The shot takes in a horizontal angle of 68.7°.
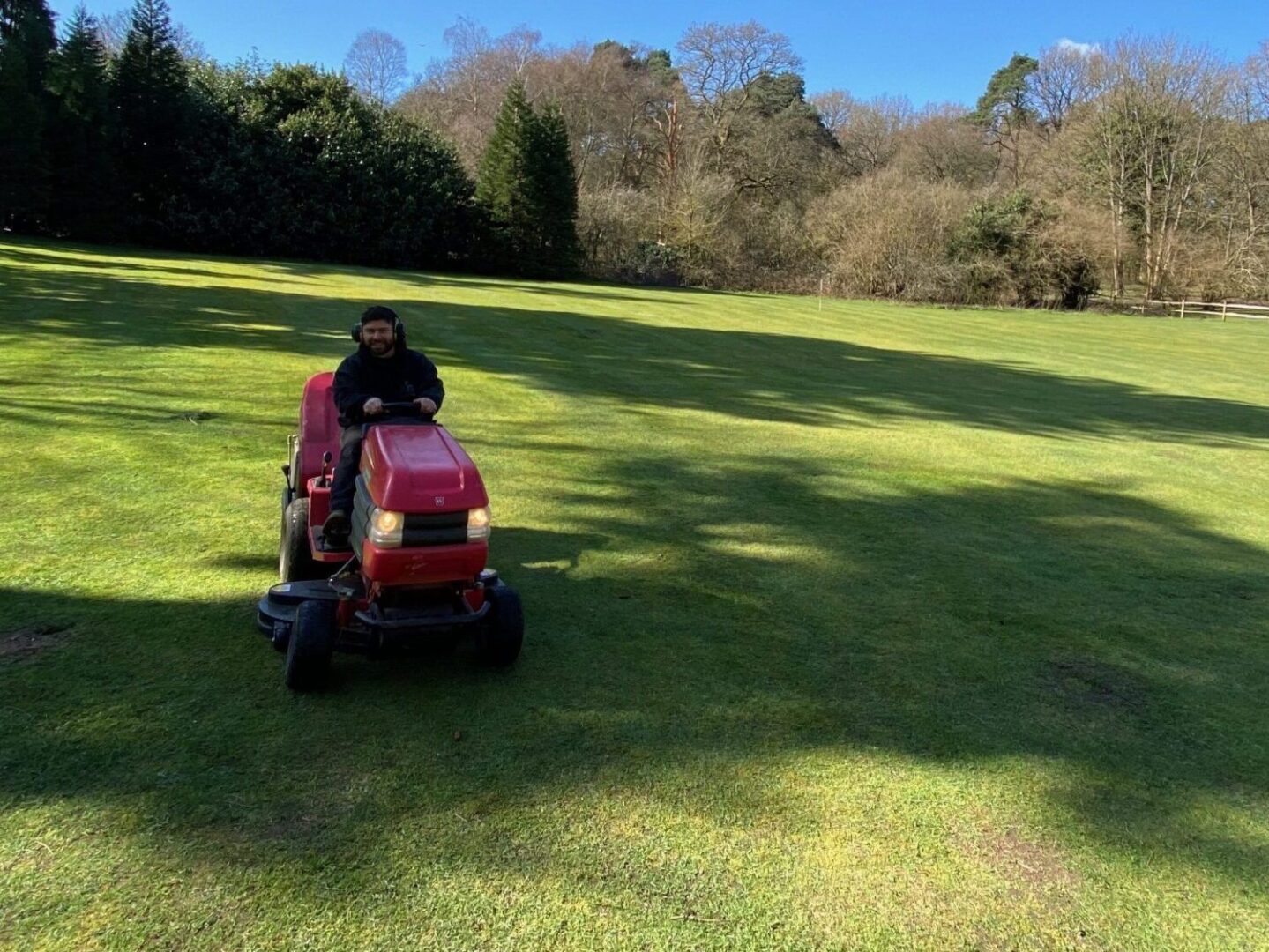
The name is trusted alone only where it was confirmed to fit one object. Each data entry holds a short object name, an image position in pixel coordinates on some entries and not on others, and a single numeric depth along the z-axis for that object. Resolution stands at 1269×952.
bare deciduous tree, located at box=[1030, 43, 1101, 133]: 62.03
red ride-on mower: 3.38
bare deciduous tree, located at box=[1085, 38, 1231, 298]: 46.59
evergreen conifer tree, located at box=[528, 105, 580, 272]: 39.28
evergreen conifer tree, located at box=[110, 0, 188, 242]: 32.41
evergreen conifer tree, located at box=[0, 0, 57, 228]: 28.86
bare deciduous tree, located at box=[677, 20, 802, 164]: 57.31
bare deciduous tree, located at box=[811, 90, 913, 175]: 63.12
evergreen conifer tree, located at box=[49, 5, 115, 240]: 30.53
